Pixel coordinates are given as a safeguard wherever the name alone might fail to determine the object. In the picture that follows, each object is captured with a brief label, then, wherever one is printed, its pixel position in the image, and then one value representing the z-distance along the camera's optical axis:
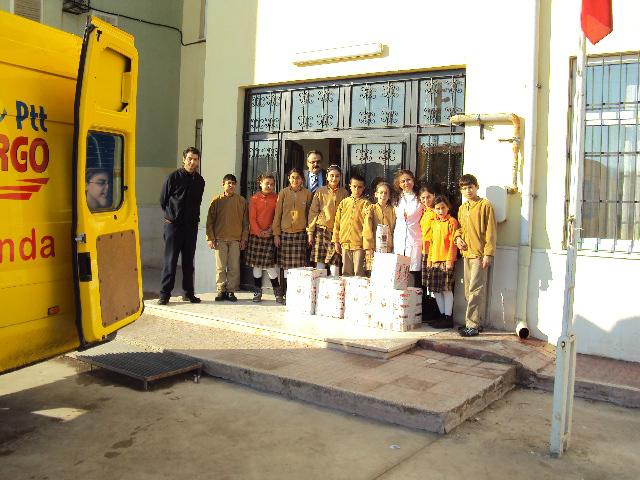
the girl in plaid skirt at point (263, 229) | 8.98
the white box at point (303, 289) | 8.10
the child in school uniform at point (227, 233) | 9.04
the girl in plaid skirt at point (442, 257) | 7.30
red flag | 4.41
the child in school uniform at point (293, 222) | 8.68
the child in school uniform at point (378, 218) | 7.92
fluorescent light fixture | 8.45
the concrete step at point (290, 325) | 6.66
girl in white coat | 7.73
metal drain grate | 5.85
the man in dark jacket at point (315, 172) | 8.86
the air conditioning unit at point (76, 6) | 12.89
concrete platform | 5.07
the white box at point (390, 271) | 7.27
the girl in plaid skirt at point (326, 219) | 8.42
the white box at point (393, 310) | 7.21
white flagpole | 4.36
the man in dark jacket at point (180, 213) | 8.56
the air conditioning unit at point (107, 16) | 13.26
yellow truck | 4.41
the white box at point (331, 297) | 7.89
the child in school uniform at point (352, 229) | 8.05
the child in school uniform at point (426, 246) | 7.55
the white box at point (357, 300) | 7.55
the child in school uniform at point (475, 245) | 7.05
